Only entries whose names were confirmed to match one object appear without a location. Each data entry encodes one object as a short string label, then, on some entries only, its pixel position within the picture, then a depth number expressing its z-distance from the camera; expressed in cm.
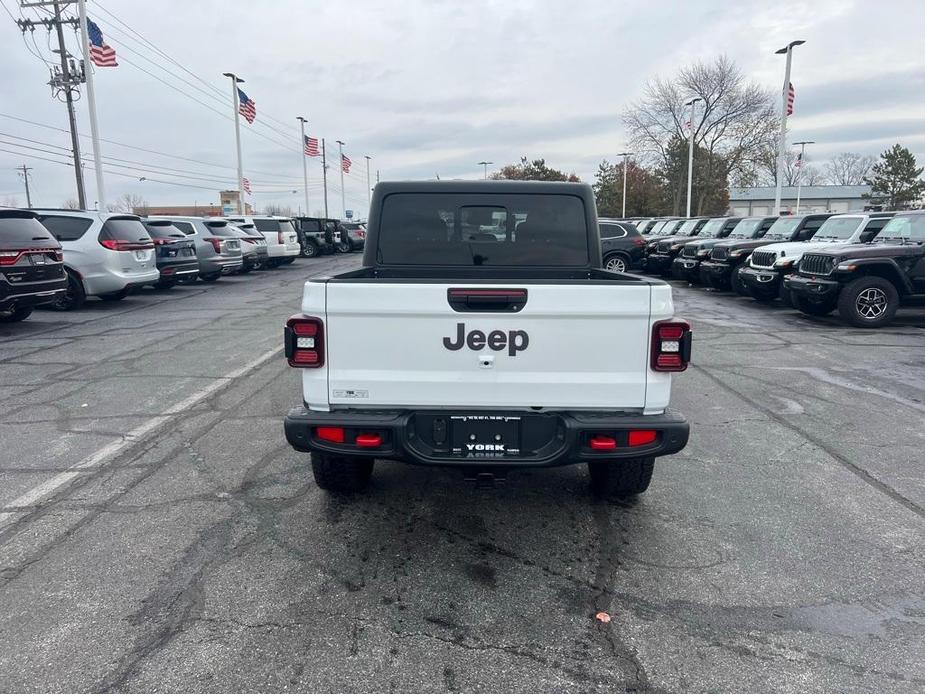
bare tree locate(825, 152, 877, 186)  10762
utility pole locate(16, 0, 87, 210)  3077
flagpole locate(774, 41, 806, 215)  2845
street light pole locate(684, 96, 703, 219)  4118
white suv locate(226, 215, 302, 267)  2641
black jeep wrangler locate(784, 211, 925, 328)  1141
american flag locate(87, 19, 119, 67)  2491
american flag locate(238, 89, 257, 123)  3553
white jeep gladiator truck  354
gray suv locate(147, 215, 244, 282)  1972
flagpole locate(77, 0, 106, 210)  2480
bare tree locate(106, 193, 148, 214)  9089
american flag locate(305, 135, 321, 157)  4344
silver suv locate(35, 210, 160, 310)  1334
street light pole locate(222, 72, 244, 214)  3866
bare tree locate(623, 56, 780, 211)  5056
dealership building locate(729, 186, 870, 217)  10112
